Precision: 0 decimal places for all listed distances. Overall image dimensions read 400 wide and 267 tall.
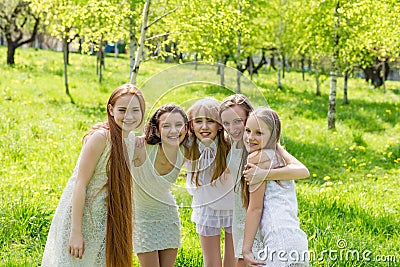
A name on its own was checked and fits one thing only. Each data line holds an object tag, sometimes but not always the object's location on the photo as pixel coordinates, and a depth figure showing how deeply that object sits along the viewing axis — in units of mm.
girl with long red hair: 3166
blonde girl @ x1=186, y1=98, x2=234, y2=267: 3076
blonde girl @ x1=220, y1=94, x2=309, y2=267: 3045
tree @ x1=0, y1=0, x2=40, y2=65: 20750
